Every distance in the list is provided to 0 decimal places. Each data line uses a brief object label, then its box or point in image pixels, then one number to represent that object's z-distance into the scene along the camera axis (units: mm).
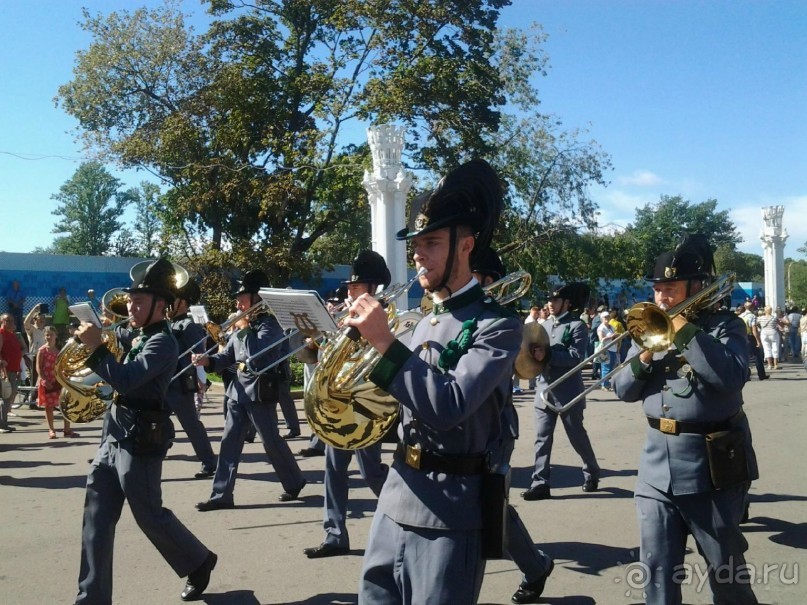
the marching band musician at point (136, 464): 4230
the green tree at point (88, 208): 60656
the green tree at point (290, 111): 19844
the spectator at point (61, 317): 16062
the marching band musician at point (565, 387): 7160
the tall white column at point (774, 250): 27786
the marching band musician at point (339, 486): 5387
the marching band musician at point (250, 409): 6836
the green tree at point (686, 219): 64312
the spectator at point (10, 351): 11828
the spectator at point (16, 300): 19716
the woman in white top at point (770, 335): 20312
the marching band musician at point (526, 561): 4652
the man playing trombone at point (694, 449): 3619
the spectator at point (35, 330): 13703
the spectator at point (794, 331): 24078
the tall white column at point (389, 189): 15211
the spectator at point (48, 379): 10920
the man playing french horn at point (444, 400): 2465
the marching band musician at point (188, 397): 8188
